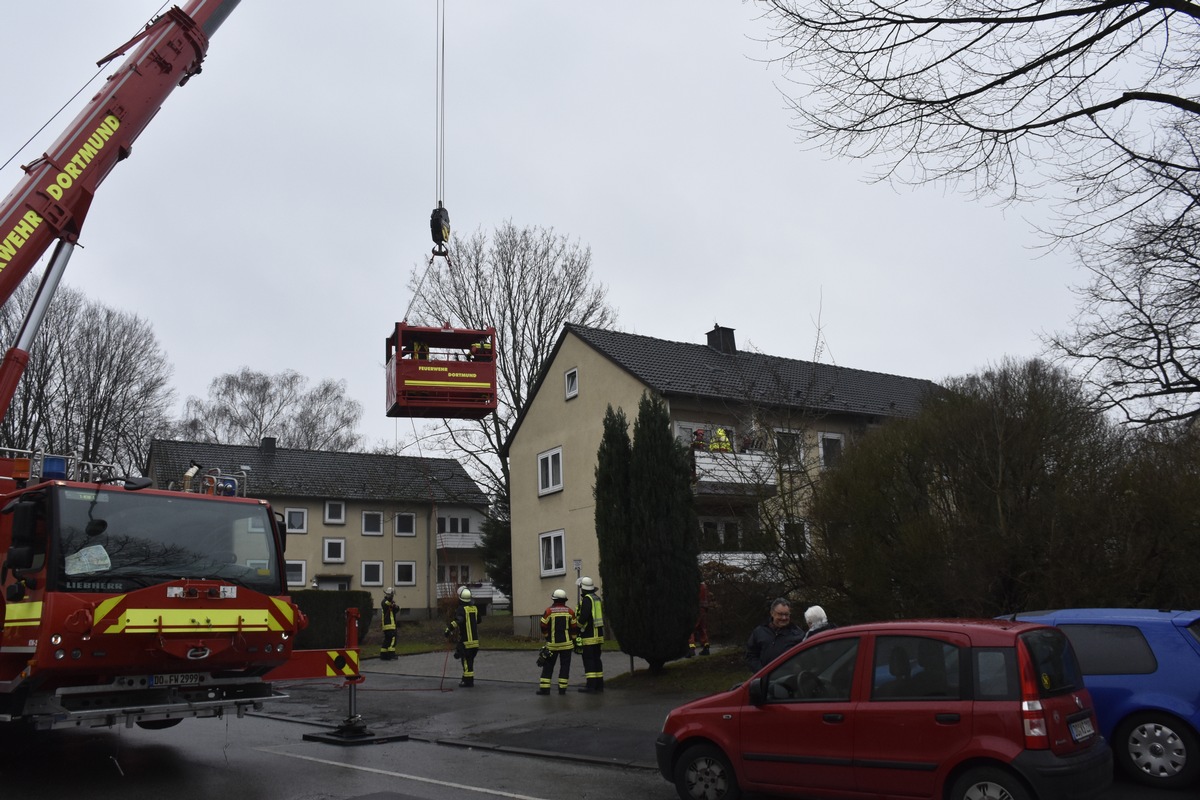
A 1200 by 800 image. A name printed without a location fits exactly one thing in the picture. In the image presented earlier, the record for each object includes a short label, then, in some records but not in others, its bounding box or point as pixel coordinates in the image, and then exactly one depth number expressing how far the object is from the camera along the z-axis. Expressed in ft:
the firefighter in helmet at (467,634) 56.04
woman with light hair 28.50
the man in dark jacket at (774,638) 30.01
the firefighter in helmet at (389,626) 76.48
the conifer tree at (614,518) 52.65
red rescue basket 81.41
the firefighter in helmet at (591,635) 49.78
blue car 24.86
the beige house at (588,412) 88.69
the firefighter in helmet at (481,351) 84.38
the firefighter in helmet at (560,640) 49.60
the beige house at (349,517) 152.97
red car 20.06
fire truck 27.27
